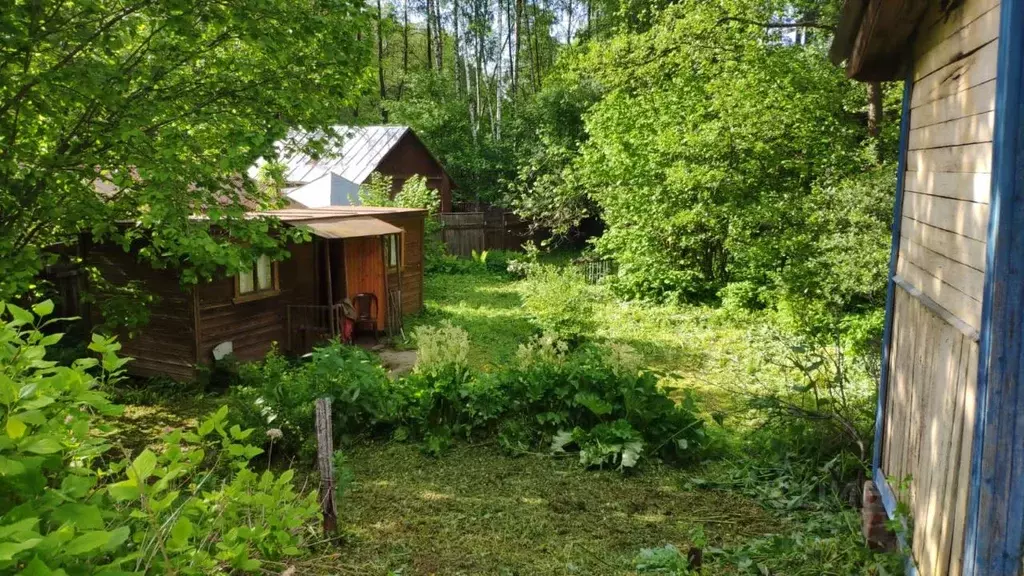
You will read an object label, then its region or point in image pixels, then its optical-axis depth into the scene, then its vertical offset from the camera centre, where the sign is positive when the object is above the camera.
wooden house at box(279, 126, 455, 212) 21.30 +0.86
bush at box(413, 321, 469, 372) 7.82 -1.81
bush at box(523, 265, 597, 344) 12.08 -2.01
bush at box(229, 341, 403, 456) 6.67 -2.02
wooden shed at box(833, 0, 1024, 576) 2.64 -0.42
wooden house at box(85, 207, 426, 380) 9.83 -1.59
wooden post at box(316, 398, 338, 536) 4.76 -1.85
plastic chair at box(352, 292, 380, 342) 12.99 -2.16
